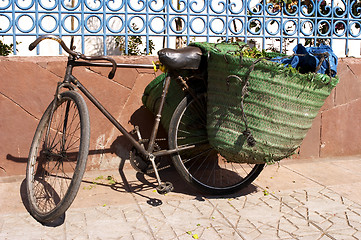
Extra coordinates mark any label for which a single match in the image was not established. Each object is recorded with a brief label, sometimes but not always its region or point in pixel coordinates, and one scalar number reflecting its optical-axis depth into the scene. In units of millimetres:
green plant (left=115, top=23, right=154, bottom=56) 5258
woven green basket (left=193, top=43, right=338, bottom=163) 3344
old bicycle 3316
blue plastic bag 3527
